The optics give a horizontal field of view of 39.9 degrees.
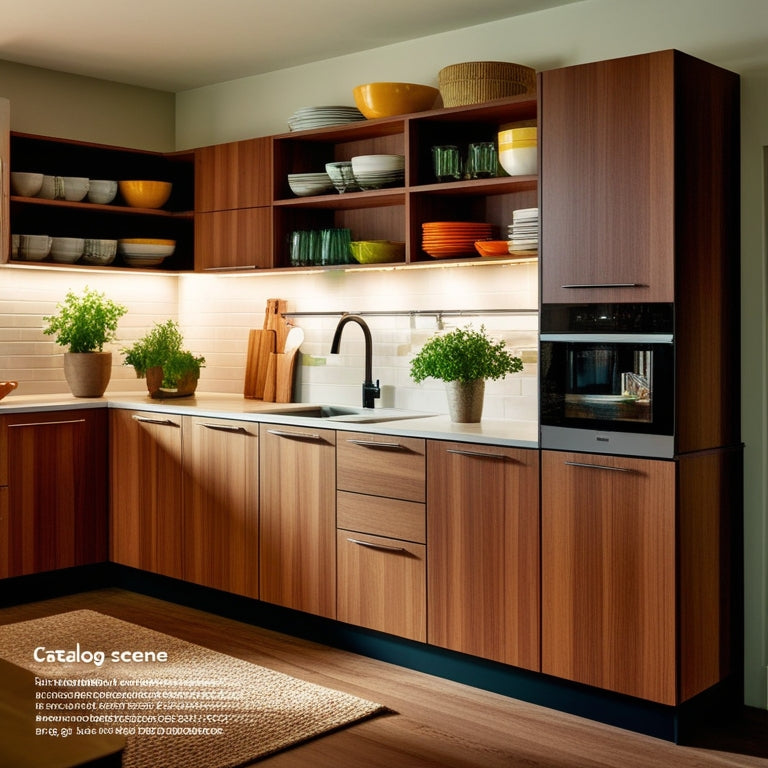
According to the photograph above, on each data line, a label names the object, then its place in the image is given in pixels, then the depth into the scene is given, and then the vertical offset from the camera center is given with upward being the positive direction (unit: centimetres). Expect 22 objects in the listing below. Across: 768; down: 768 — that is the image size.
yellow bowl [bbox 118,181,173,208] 546 +92
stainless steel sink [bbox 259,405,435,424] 429 -20
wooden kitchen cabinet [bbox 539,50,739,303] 331 +62
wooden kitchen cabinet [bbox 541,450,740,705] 329 -65
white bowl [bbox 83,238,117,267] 534 +59
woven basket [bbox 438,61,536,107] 421 +115
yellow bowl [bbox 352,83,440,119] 452 +116
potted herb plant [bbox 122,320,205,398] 527 +2
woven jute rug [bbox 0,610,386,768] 326 -113
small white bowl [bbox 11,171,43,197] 511 +90
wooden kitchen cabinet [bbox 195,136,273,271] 506 +80
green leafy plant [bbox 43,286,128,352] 523 +23
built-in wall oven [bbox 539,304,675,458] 331 -3
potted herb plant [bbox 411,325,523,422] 407 +1
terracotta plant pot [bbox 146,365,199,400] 530 -8
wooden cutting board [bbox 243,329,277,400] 537 +5
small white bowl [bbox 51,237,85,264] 525 +60
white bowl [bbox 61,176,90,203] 525 +90
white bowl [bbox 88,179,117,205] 537 +91
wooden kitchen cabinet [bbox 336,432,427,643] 391 -62
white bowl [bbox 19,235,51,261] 514 +60
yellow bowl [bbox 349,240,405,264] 462 +51
